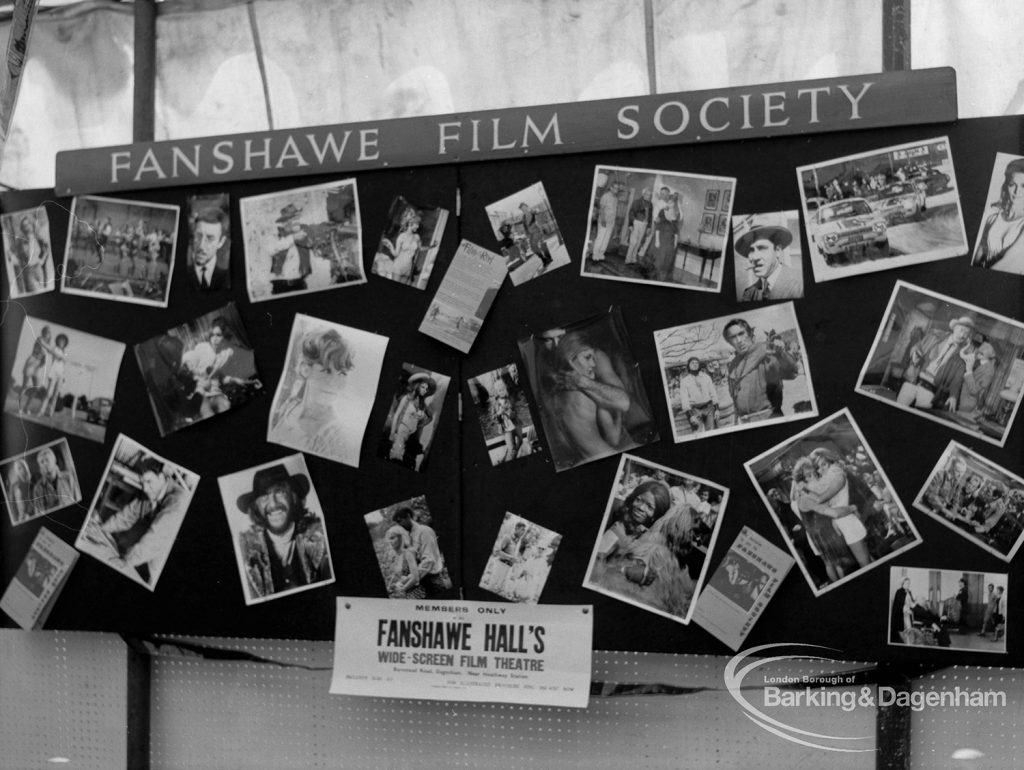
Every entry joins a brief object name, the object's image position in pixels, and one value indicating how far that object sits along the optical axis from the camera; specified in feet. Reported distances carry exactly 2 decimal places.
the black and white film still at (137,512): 6.26
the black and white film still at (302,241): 6.01
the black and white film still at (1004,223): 5.09
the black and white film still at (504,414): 5.76
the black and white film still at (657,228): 5.50
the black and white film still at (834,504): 5.27
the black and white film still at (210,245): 6.20
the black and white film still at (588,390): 5.60
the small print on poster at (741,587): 5.39
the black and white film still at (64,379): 6.40
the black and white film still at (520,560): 5.74
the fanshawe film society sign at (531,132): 5.28
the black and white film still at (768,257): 5.38
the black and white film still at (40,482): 6.47
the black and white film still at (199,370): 6.15
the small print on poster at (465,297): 5.79
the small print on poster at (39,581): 6.44
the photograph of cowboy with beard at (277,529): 6.05
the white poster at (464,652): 5.70
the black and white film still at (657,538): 5.50
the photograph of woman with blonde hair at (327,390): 5.97
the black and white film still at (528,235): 5.73
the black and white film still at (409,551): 5.90
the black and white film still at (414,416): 5.88
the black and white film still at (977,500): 5.11
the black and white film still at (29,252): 6.53
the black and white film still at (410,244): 5.89
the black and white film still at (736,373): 5.39
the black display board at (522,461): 5.25
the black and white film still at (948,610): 5.15
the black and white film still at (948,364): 5.11
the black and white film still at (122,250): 6.31
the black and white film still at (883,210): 5.20
